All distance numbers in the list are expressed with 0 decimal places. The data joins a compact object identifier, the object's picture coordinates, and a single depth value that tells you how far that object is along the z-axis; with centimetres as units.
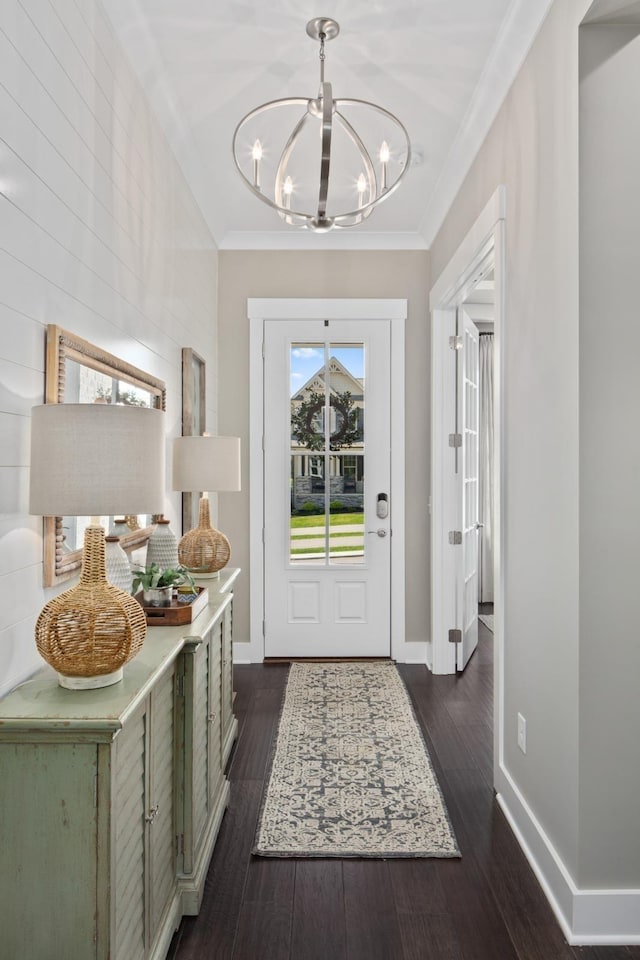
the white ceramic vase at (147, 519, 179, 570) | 221
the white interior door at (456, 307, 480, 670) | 391
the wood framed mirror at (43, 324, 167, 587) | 158
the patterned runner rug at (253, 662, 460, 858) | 217
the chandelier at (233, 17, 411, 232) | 204
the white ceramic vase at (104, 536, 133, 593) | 172
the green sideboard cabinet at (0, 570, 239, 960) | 118
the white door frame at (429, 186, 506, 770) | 287
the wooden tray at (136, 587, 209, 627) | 190
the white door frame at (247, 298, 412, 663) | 411
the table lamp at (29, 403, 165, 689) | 126
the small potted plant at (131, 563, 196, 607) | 192
